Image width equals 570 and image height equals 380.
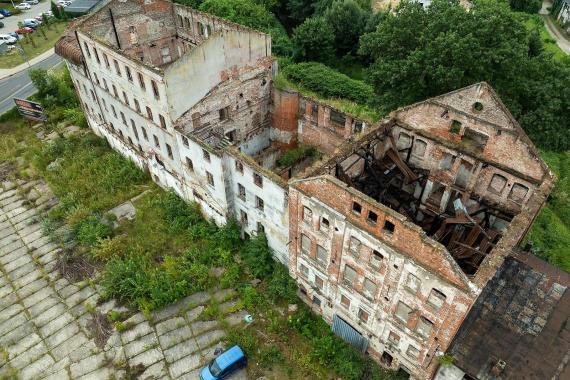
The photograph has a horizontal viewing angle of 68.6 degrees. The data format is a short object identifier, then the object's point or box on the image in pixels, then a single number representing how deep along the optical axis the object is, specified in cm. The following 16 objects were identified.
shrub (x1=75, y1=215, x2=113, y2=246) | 3681
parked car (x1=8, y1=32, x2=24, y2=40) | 7457
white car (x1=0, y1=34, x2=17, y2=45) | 7231
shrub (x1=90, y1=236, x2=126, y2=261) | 3541
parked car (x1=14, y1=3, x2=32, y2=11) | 8875
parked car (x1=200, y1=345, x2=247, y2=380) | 2745
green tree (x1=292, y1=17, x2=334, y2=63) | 6388
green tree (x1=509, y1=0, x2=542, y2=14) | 8469
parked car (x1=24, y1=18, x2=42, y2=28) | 7985
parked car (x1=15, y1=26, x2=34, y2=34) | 7638
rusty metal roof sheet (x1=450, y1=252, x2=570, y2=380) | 2336
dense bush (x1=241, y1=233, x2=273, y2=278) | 3319
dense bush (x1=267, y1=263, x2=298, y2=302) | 3144
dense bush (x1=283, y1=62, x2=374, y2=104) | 5706
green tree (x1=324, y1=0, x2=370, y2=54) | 6550
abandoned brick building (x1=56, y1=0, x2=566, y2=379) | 2336
